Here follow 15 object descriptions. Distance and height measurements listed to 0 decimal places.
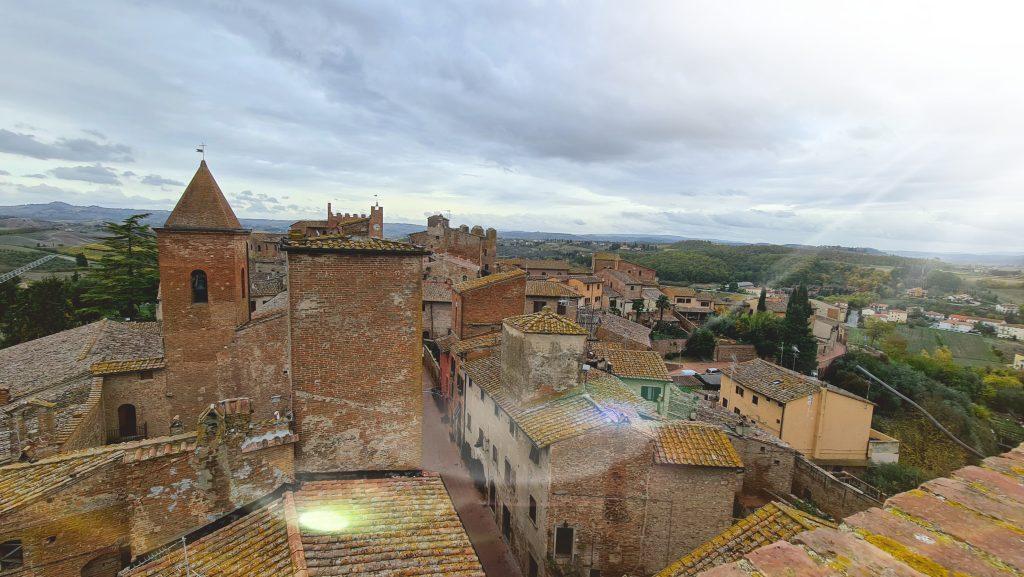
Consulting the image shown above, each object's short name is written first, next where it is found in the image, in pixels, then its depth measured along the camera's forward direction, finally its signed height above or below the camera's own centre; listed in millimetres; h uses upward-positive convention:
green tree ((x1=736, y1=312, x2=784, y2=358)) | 50259 -9763
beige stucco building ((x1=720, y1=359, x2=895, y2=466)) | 25812 -9851
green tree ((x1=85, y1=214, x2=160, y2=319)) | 32875 -3817
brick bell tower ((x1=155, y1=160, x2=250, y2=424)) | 15703 -2404
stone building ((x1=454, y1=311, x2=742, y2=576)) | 12719 -7083
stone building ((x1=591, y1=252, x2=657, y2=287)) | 83600 -4809
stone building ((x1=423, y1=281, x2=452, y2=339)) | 37312 -6429
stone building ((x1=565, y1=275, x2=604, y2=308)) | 62156 -6651
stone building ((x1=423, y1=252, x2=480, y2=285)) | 45750 -3367
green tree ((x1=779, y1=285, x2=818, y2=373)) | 45562 -9044
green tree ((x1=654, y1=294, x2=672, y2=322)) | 59969 -8009
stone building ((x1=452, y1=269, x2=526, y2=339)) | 23344 -3429
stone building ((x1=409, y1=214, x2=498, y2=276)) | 54281 -707
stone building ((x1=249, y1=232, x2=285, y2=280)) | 53206 -3499
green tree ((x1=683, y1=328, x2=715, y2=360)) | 52531 -11469
